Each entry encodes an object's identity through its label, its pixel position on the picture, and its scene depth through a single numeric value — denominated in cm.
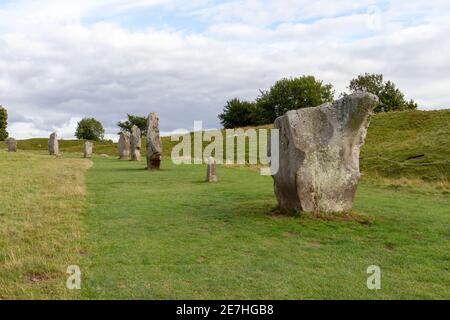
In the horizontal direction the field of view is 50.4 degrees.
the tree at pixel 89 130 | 13088
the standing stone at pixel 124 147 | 4097
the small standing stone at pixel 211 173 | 2271
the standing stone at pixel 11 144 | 4966
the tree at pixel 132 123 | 11970
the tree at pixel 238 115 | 9169
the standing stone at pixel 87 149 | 4362
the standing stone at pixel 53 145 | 4631
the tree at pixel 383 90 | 8575
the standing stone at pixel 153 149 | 2938
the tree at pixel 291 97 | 8812
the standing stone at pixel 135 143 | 3812
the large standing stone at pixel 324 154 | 1267
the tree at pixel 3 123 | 9506
